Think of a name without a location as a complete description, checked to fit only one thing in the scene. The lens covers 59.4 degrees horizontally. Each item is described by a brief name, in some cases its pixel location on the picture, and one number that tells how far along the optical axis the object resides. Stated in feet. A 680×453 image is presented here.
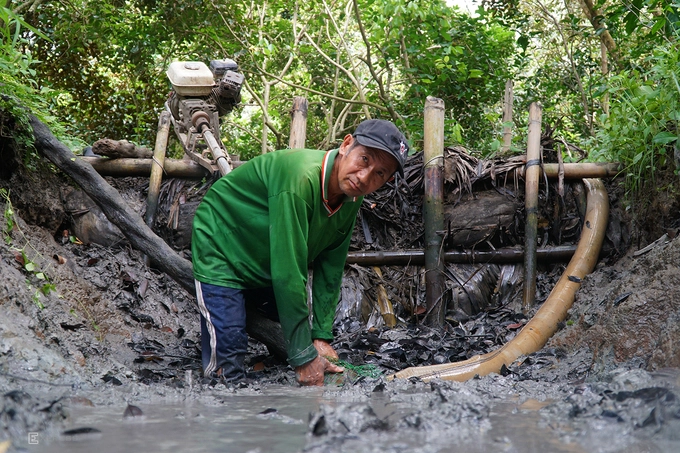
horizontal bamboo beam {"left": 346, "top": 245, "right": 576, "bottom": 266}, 16.75
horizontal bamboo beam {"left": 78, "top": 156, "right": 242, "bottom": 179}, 16.92
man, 10.16
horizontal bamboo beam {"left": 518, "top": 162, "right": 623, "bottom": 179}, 16.37
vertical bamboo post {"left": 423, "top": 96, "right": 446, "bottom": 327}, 16.43
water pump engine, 17.25
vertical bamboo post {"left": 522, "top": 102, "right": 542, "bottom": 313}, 15.96
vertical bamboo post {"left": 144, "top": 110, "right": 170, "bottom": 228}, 16.61
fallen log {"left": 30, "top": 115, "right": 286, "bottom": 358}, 13.52
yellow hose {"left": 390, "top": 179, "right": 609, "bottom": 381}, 11.09
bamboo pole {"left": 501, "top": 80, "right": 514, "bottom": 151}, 20.83
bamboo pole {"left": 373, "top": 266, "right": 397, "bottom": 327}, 16.80
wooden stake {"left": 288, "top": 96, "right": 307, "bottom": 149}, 16.72
